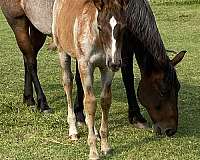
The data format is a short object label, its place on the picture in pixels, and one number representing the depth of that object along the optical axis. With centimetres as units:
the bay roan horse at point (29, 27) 640
